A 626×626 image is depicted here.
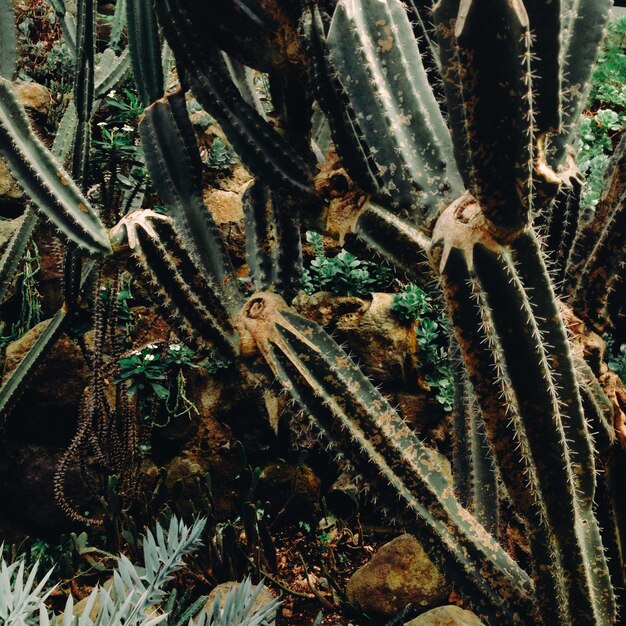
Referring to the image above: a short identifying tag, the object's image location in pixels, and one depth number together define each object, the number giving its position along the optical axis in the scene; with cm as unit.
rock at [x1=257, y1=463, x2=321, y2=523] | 288
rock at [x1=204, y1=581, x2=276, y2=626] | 207
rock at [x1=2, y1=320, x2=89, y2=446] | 300
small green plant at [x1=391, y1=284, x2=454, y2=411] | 288
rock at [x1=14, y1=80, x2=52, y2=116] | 374
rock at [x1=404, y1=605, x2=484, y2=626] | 186
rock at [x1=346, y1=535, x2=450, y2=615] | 219
